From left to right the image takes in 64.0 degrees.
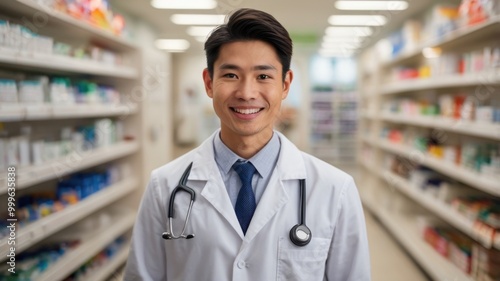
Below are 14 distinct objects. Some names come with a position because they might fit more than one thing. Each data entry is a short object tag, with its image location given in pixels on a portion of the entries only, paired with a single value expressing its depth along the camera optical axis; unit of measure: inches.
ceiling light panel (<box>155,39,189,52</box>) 383.9
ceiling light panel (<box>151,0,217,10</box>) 210.8
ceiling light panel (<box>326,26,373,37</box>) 259.9
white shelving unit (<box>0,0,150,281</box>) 100.0
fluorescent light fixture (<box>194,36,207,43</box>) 343.3
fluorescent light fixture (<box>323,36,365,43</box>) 292.5
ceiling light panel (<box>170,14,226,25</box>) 244.5
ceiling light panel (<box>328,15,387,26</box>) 232.5
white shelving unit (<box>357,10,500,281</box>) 125.6
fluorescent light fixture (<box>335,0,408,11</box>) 204.2
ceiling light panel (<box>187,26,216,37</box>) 288.5
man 48.7
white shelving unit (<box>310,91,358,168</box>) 450.9
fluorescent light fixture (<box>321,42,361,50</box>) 324.9
